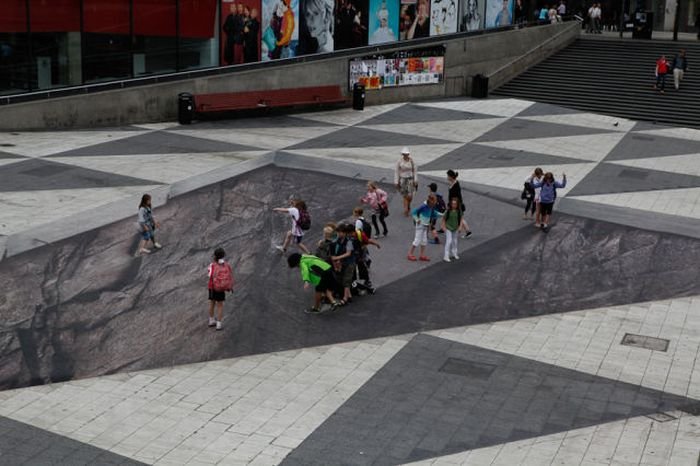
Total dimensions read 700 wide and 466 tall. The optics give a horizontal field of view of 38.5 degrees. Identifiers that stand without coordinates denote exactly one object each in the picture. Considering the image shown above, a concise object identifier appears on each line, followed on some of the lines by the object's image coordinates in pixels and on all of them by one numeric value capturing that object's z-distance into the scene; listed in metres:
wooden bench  31.91
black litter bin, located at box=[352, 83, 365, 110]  36.03
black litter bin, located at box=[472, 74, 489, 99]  40.06
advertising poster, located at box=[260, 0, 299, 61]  34.31
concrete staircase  37.00
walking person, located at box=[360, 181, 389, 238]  20.36
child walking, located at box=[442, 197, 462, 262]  18.78
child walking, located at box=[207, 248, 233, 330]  15.12
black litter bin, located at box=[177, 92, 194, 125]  30.72
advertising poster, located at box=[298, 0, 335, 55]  35.78
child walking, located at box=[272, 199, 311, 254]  18.88
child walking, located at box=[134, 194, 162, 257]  18.36
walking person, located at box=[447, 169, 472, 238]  20.08
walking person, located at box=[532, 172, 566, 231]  21.28
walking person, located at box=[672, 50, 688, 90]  38.12
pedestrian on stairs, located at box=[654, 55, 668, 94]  37.34
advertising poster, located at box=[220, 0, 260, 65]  33.22
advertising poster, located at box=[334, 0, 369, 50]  37.06
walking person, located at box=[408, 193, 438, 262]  18.66
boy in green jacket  15.92
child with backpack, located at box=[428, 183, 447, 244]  18.61
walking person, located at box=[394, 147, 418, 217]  22.00
